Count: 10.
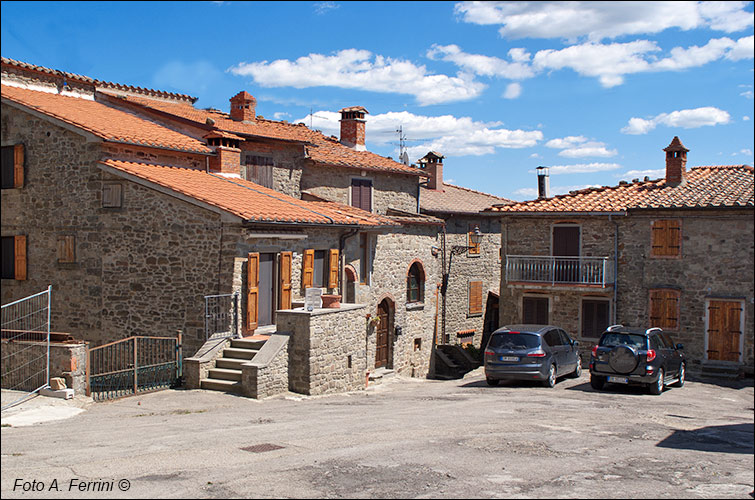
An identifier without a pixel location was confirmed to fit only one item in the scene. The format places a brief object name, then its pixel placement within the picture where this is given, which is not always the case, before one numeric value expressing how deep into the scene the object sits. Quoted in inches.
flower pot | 695.1
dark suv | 633.6
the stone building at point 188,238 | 663.8
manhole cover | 395.9
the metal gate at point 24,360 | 570.6
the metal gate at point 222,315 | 663.1
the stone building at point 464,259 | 1226.6
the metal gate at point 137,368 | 581.0
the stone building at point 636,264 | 640.4
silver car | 679.7
